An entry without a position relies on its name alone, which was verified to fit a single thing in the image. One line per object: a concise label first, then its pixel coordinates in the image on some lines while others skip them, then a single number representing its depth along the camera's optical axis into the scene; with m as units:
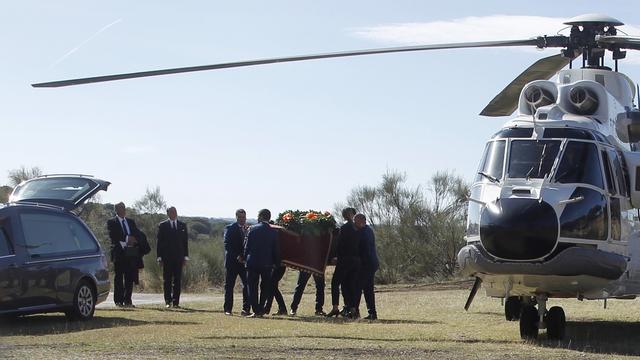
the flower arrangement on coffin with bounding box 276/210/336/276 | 20.52
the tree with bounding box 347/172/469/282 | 36.56
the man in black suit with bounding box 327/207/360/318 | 19.92
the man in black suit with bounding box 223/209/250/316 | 20.53
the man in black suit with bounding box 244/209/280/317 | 19.66
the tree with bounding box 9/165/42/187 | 43.47
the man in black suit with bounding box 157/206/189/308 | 22.22
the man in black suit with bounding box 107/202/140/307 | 22.09
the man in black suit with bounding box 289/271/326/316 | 20.85
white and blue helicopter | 14.57
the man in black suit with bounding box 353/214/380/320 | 19.91
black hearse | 16.97
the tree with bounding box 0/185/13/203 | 37.91
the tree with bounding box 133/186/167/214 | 48.44
